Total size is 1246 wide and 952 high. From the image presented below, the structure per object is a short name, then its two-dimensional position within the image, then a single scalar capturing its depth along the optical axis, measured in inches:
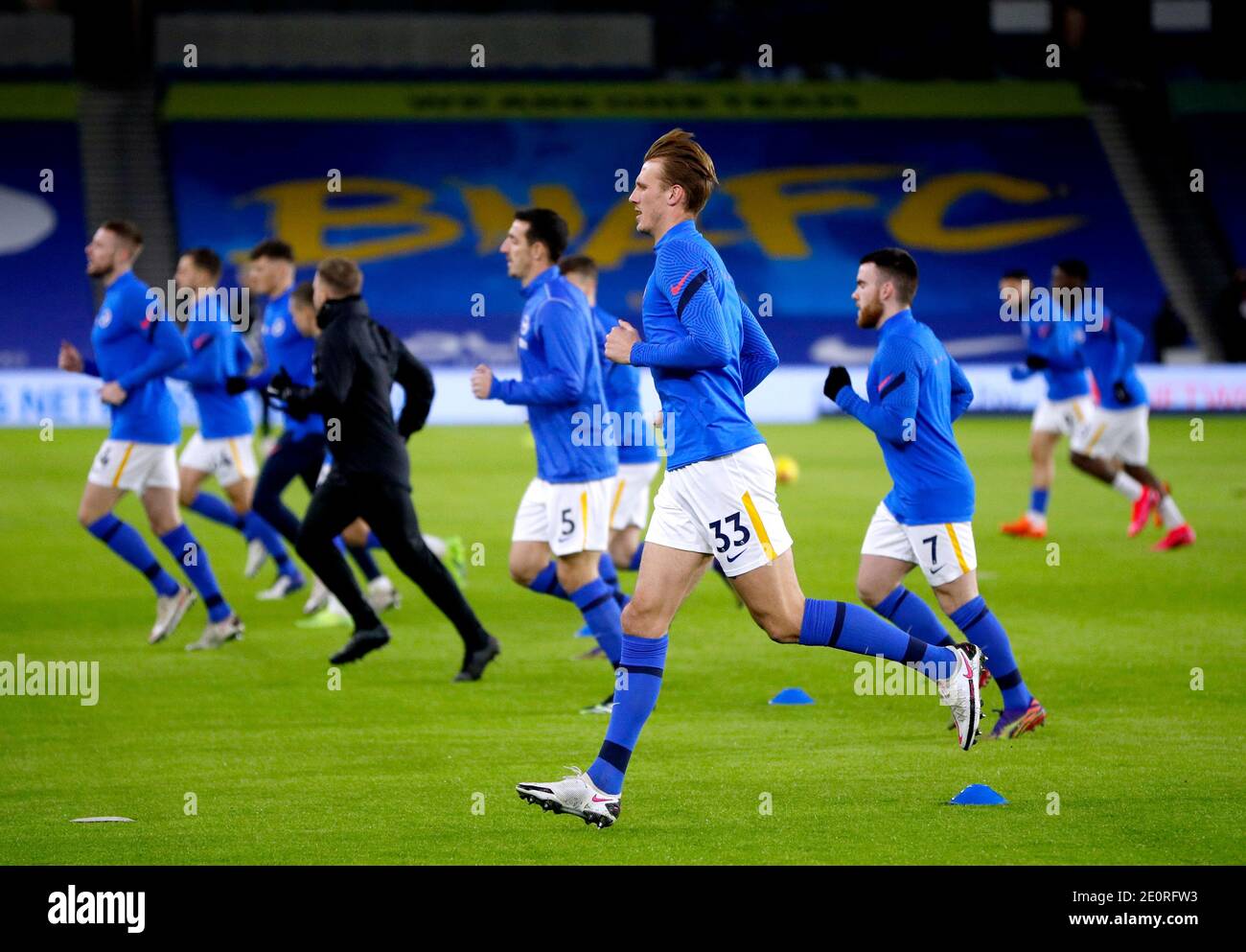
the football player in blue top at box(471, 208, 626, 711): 357.7
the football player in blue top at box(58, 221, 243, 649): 431.5
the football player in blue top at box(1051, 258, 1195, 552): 619.5
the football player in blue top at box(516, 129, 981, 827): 253.4
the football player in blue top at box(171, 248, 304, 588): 494.9
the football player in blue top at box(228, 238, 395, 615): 461.1
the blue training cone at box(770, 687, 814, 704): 362.6
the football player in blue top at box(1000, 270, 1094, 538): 639.8
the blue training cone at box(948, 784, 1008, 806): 269.4
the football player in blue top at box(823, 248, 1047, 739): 319.1
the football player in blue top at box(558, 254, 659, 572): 445.7
